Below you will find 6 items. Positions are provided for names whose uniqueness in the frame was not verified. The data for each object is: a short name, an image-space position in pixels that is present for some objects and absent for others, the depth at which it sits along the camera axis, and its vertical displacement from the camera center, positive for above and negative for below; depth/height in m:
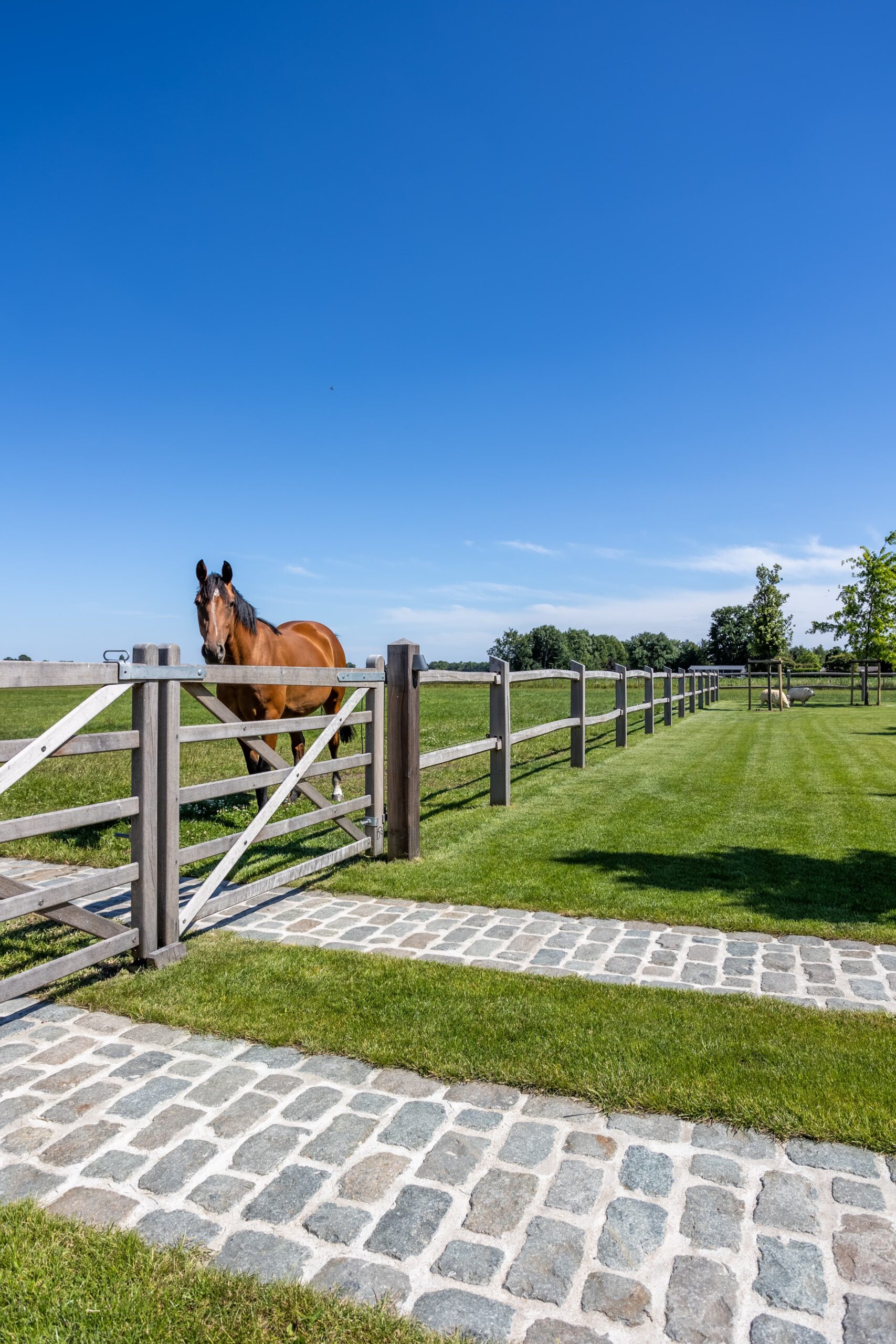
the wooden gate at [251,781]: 3.96 -0.66
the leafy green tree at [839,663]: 46.94 +0.50
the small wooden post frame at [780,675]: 24.75 -0.16
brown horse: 6.95 +0.23
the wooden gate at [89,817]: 3.20 -0.64
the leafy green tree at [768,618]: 48.59 +3.32
